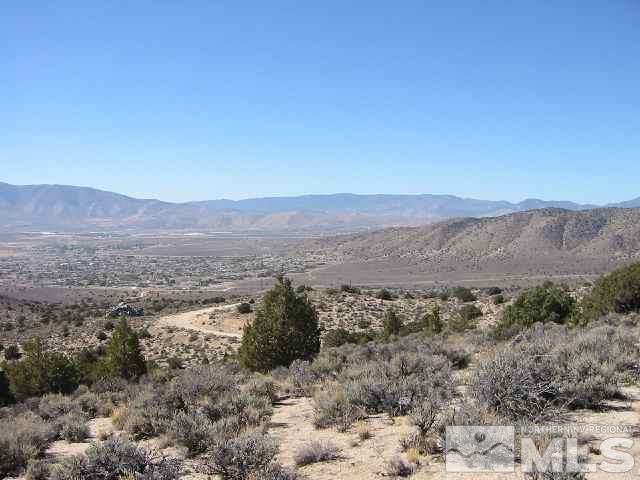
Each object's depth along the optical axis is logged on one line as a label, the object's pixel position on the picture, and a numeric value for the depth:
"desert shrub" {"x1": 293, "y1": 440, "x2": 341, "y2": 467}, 7.73
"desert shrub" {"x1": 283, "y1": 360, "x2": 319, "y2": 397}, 12.77
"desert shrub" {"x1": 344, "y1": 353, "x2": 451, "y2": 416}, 9.68
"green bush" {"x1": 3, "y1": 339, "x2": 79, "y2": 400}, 19.45
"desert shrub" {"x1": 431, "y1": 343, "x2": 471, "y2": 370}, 13.92
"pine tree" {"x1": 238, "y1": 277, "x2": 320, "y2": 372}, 19.61
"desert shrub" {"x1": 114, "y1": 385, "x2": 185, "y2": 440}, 9.87
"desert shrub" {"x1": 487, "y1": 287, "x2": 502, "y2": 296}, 50.45
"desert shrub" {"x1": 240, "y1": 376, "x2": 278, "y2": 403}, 12.05
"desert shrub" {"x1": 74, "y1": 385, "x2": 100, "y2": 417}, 12.52
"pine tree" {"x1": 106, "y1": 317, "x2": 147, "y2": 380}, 22.47
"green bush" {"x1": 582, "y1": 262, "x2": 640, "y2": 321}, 21.50
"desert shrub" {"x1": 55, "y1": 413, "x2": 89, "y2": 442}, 10.10
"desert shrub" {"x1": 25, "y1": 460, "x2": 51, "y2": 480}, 7.91
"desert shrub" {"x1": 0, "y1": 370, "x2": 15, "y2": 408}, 19.21
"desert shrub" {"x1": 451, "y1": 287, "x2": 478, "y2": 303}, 47.25
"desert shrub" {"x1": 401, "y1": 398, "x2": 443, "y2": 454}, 7.50
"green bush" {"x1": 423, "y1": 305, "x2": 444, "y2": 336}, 28.12
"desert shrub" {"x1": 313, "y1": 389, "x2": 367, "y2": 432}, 9.22
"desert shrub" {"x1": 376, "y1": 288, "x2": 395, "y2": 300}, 49.25
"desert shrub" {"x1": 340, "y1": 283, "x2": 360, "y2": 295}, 50.66
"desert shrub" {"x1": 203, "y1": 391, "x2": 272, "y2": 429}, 9.73
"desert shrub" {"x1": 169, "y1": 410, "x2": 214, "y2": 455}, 8.45
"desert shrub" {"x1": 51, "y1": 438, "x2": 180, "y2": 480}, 7.21
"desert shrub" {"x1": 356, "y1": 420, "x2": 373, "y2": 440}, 8.45
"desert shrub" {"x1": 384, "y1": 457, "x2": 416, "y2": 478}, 6.95
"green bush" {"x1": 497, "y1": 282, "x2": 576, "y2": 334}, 23.17
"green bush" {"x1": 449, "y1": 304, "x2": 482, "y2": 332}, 29.14
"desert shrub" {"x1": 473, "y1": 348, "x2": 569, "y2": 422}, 8.10
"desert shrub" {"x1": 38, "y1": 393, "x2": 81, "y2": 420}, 12.17
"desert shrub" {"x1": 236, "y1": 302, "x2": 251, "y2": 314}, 43.97
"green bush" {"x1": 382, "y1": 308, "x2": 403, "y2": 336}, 30.36
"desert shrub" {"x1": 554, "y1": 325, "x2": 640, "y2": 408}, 8.95
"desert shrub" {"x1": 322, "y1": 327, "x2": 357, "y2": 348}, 29.34
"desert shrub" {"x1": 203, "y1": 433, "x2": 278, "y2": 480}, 7.08
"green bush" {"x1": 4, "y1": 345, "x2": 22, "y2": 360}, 33.45
